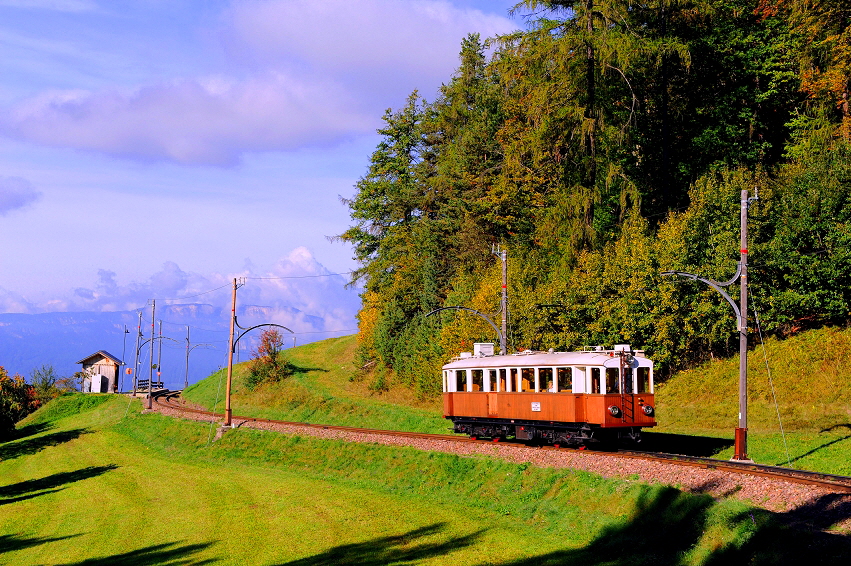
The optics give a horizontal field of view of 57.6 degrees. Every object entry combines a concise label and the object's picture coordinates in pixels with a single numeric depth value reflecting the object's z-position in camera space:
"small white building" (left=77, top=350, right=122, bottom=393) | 100.38
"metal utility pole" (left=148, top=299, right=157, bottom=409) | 91.40
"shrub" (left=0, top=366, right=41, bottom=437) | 51.18
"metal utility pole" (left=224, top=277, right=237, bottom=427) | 45.34
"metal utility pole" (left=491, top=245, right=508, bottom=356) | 35.88
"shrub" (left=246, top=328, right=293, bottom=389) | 72.94
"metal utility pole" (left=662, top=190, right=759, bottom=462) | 25.23
